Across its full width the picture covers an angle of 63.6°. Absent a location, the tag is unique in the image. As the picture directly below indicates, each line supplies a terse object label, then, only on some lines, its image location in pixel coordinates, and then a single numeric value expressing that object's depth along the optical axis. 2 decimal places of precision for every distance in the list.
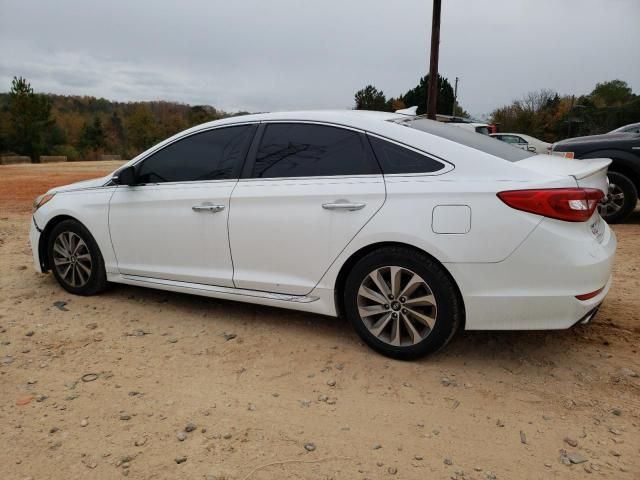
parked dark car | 7.29
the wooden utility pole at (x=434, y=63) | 14.25
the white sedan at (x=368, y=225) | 2.88
